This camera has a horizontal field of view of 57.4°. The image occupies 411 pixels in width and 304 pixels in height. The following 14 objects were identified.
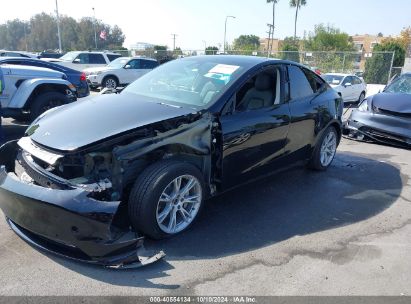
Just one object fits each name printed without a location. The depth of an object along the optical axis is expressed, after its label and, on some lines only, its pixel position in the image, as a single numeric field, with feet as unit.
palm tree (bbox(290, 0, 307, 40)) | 206.39
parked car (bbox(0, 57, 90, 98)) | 26.20
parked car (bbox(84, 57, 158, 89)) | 53.31
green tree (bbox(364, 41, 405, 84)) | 81.00
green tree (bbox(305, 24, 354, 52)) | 193.88
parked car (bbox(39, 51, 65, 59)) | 81.05
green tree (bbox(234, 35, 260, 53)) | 327.26
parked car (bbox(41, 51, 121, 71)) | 61.79
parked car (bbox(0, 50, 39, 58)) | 60.68
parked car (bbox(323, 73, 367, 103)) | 49.83
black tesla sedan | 9.36
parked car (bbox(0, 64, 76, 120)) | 22.66
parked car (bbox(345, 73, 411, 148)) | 23.79
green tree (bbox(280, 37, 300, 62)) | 91.82
